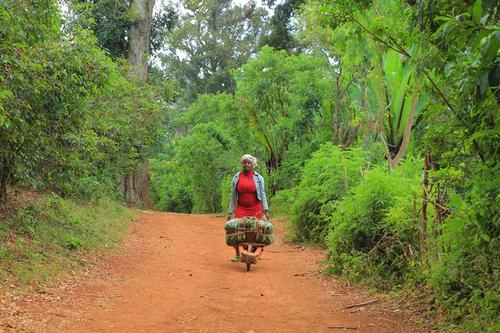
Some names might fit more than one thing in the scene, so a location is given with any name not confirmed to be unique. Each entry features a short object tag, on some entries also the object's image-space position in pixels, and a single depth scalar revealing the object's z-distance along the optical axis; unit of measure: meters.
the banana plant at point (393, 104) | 13.81
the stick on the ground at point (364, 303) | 6.59
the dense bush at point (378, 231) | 7.32
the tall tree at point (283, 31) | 29.19
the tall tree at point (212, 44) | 42.90
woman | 9.65
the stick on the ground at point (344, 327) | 5.51
